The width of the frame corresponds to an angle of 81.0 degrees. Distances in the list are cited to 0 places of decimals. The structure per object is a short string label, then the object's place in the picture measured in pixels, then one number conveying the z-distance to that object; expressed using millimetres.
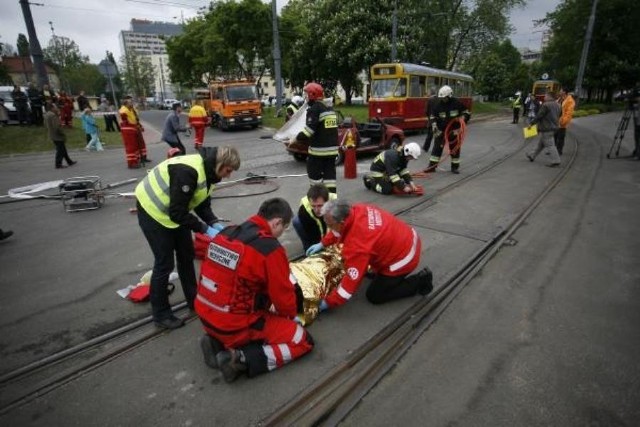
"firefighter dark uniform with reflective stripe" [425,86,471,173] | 9047
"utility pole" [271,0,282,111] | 18531
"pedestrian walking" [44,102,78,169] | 10023
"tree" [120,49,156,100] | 65000
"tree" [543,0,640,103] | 36062
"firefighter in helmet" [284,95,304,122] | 10500
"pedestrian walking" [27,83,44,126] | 15836
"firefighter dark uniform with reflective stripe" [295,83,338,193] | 5652
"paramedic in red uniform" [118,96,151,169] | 10102
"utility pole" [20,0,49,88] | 13156
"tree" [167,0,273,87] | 24203
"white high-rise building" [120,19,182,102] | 148875
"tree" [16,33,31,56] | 83188
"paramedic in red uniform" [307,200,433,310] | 3348
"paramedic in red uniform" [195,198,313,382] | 2553
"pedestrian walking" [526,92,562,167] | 9719
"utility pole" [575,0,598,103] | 22359
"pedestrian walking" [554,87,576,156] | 10445
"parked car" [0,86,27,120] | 18469
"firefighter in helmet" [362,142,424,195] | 7258
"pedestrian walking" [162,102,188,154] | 10242
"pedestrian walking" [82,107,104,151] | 13648
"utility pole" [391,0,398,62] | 20495
